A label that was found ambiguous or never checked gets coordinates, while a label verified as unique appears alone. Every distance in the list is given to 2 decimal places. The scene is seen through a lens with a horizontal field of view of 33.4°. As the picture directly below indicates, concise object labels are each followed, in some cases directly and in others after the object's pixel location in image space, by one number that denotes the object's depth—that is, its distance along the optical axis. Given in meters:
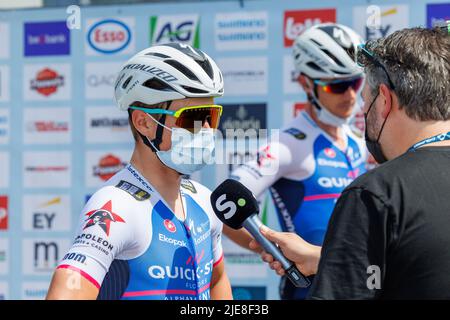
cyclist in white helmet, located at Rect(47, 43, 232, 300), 2.48
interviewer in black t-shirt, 1.81
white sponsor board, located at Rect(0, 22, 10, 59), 5.73
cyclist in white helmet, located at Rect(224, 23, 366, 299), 4.19
